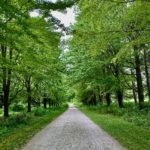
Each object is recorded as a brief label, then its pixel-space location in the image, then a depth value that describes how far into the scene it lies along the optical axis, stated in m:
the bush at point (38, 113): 29.49
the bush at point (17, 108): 42.88
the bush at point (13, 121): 17.14
